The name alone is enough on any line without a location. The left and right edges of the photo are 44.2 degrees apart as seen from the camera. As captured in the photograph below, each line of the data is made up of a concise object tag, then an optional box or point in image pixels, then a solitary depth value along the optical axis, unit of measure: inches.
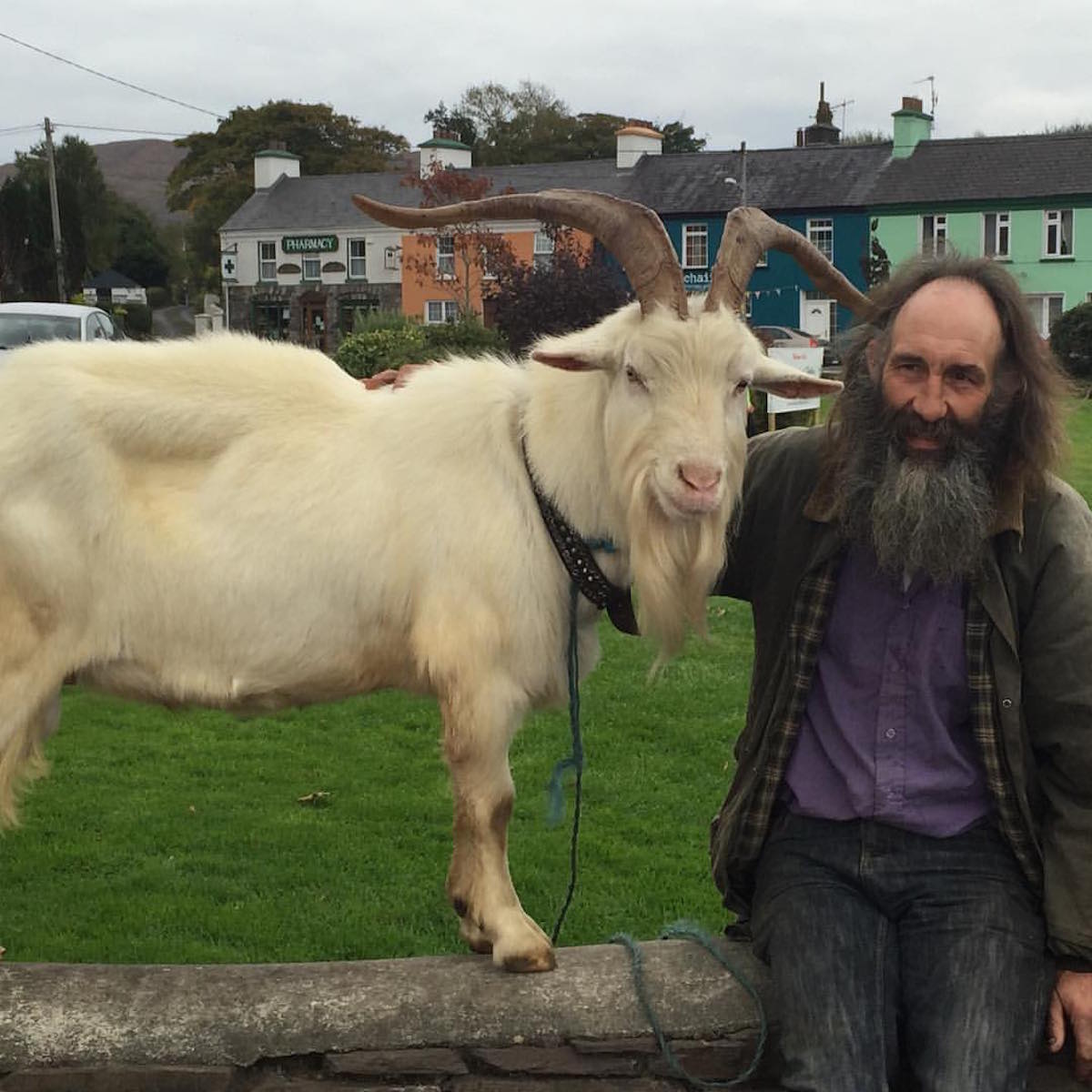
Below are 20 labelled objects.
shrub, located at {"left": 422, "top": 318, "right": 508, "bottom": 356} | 765.3
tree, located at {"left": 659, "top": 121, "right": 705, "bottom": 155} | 2390.5
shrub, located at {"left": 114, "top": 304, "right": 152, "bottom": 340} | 1790.1
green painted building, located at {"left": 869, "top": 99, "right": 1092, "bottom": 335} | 1470.2
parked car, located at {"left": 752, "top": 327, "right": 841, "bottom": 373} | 1062.9
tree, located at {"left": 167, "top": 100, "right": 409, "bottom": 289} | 2233.0
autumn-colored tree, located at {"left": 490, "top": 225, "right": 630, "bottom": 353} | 848.9
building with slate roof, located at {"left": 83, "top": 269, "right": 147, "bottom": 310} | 1749.9
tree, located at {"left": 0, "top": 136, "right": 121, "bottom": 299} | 2042.3
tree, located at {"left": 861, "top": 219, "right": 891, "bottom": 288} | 1411.2
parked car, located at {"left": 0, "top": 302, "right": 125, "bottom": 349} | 526.6
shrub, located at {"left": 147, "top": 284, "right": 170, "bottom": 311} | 2386.3
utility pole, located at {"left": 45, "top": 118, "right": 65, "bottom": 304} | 1515.7
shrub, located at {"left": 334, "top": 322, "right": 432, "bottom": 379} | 701.9
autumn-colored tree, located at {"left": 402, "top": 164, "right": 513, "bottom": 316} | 1392.7
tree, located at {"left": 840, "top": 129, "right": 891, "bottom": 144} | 2242.0
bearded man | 116.6
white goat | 121.9
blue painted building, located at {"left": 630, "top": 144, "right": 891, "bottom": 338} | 1496.1
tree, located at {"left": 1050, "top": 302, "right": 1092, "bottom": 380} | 1121.4
